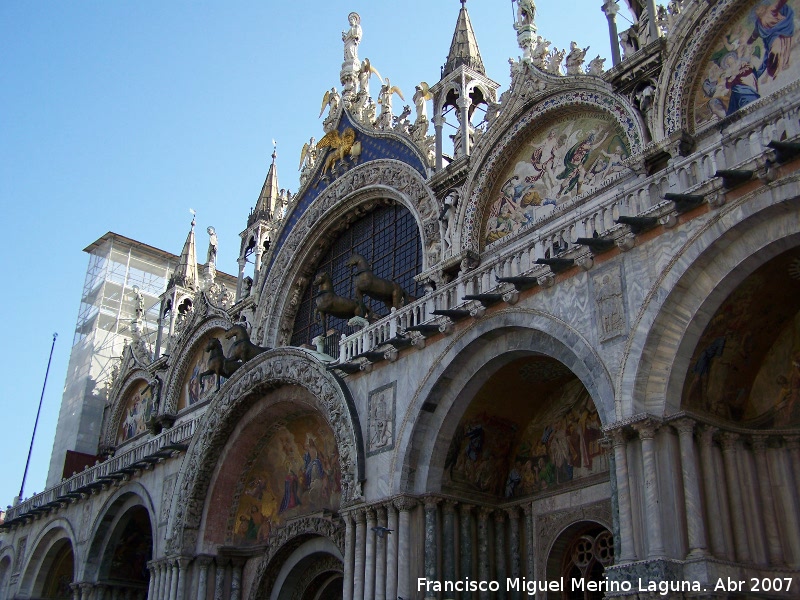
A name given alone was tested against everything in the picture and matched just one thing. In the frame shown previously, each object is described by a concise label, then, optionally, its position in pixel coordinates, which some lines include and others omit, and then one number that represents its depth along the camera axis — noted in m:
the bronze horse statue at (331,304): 17.81
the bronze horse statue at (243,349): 20.06
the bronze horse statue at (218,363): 20.84
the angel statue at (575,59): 15.89
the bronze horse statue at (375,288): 17.42
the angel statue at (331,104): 22.83
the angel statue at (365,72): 23.00
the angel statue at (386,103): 20.89
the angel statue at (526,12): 17.73
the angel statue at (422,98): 19.98
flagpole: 33.66
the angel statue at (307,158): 23.12
